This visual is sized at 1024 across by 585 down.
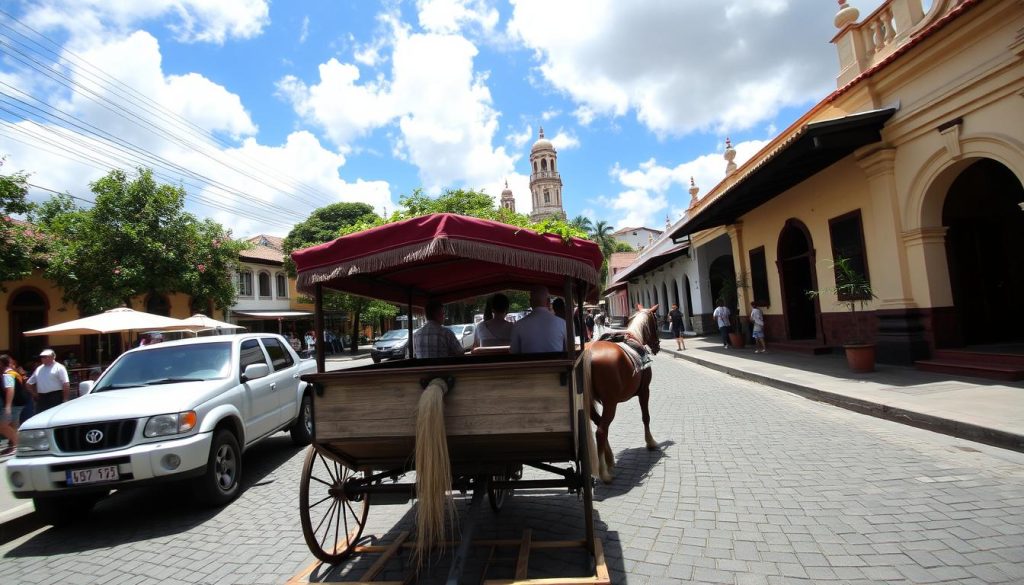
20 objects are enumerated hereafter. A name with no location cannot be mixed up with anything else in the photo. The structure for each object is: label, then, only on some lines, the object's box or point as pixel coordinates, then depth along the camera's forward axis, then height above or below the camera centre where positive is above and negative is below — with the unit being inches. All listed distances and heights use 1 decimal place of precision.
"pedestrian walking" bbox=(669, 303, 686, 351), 690.2 -17.5
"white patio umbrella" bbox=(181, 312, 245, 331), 565.0 +32.7
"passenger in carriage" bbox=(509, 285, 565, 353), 163.3 -3.2
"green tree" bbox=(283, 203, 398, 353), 1071.0 +286.5
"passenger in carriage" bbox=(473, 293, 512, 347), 234.5 -0.5
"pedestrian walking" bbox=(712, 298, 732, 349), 623.2 -15.0
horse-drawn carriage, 106.4 -18.1
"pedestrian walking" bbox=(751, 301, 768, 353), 546.6 -21.0
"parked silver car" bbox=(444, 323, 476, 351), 788.6 -6.0
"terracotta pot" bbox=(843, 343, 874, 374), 348.5 -41.9
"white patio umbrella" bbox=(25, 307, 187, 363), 418.9 +30.4
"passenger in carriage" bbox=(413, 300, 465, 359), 187.2 -3.6
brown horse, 182.1 -25.8
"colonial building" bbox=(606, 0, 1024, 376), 282.2 +84.5
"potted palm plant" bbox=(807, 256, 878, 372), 349.7 +1.8
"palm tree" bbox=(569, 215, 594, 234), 2672.2 +547.4
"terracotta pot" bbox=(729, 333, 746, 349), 621.9 -41.8
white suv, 161.8 -26.4
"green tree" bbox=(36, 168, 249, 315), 644.1 +149.6
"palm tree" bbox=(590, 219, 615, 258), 2778.3 +483.6
